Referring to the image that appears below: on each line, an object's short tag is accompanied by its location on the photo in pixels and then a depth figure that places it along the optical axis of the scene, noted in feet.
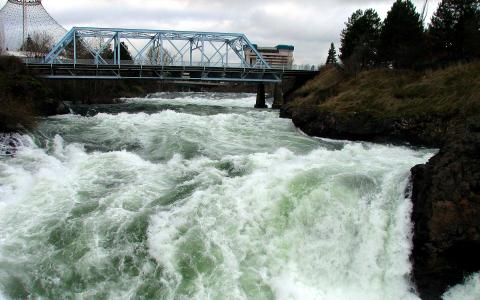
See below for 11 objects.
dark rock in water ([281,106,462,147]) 76.74
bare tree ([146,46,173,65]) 200.45
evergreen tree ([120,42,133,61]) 339.12
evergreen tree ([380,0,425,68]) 123.85
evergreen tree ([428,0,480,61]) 106.11
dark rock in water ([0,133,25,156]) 61.13
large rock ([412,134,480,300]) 36.22
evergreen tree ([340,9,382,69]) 150.00
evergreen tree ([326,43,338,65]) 282.69
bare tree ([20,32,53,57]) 212.84
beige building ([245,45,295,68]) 602.03
